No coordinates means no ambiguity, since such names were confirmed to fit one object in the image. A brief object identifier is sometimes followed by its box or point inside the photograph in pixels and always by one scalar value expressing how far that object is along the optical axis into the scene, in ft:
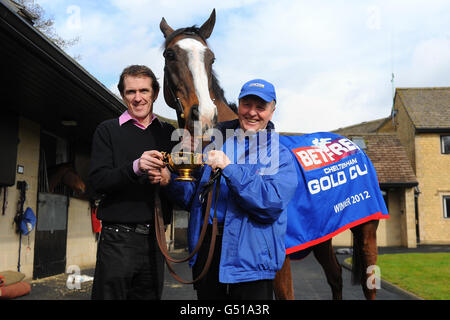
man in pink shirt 6.96
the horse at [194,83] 7.50
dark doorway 26.13
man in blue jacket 6.24
